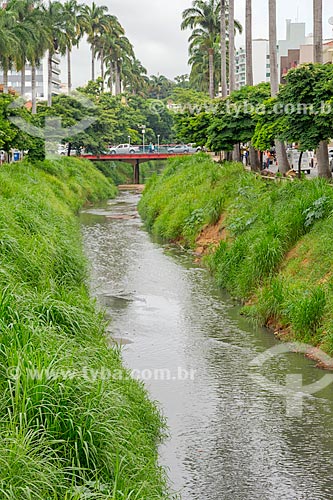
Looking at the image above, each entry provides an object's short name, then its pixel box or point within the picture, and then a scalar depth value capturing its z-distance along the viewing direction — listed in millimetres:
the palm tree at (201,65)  86562
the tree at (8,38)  58188
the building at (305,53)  94312
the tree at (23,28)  62750
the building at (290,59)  110125
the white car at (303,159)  51788
